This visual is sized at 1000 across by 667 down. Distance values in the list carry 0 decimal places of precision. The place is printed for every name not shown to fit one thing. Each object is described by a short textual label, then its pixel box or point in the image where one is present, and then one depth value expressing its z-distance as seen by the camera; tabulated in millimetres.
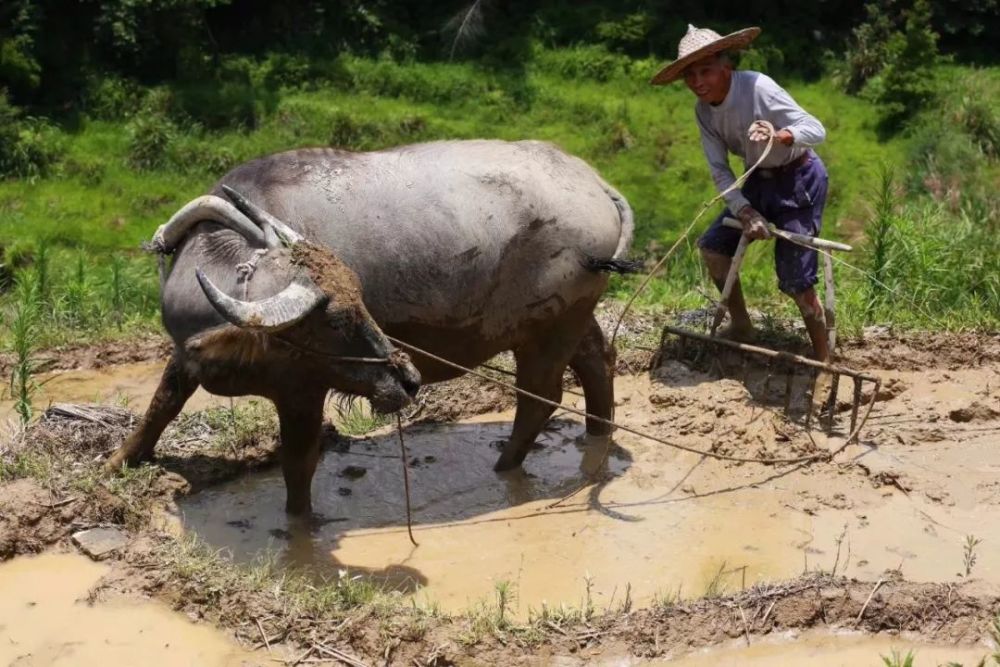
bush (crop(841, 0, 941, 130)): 12445
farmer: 5895
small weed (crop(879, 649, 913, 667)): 3797
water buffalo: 4688
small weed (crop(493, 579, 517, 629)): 4398
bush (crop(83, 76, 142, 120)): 12750
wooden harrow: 5914
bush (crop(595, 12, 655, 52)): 13984
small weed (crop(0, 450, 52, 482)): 5172
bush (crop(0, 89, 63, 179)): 11594
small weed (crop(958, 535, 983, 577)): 4845
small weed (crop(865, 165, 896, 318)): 7785
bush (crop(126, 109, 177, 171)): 12047
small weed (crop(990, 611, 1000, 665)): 3935
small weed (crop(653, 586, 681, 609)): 4547
